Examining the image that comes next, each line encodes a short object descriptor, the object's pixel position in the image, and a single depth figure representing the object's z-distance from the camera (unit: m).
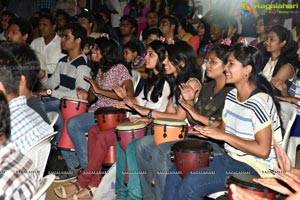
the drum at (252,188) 2.37
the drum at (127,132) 3.77
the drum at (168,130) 3.42
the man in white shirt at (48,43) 5.81
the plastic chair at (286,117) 3.05
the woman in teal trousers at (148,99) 3.69
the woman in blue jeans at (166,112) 3.31
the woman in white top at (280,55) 4.64
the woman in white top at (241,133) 2.78
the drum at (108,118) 4.09
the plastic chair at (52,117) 3.27
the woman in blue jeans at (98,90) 4.36
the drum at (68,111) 4.52
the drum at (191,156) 2.97
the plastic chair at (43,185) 1.90
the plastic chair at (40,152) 2.47
